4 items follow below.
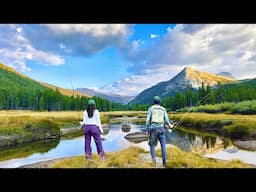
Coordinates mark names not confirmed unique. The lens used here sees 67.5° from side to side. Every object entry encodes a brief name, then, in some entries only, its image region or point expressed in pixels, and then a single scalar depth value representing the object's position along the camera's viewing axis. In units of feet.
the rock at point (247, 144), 32.03
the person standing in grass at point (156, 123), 13.04
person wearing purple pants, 13.73
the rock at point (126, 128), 48.56
